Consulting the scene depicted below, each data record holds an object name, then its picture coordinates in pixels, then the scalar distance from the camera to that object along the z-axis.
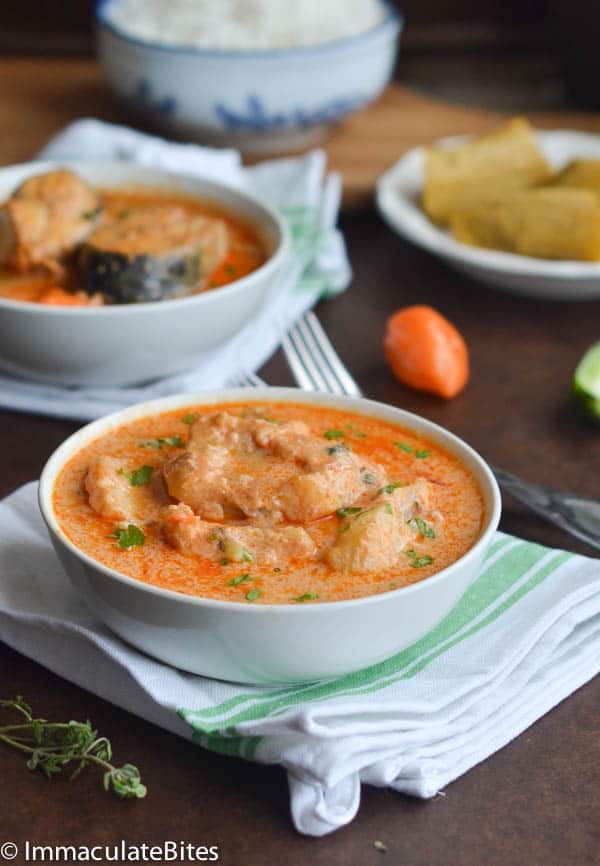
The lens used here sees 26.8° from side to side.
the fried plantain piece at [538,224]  2.60
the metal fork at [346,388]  1.85
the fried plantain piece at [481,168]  2.81
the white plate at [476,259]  2.57
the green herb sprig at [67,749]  1.36
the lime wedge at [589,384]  2.23
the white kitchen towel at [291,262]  2.25
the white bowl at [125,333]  2.13
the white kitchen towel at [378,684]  1.34
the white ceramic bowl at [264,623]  1.32
